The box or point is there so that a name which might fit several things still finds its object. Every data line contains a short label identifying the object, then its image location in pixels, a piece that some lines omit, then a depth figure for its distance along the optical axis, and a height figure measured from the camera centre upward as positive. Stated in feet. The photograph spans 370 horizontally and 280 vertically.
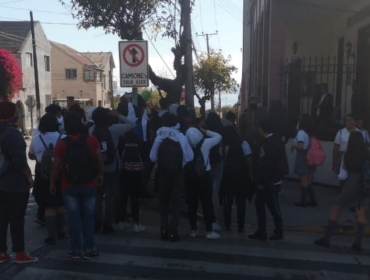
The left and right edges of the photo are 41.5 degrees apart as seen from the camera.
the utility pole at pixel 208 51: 114.06 +12.65
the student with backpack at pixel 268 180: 21.45 -3.80
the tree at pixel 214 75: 115.65 +4.59
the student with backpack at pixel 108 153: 21.52 -2.59
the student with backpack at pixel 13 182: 17.94 -3.26
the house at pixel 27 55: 113.70 +9.72
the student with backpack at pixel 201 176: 21.67 -3.65
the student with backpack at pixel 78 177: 18.17 -3.09
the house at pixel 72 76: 187.42 +7.06
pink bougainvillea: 88.74 +3.57
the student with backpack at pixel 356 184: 20.39 -3.78
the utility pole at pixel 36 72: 106.01 +4.87
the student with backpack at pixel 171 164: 20.77 -2.96
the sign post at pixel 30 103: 97.50 -1.70
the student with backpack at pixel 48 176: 20.70 -3.48
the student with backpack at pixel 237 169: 22.77 -3.51
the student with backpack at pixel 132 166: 22.33 -3.27
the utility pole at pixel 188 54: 40.24 +3.29
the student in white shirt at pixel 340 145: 25.86 -2.78
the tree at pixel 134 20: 39.55 +6.16
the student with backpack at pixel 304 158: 28.02 -3.74
